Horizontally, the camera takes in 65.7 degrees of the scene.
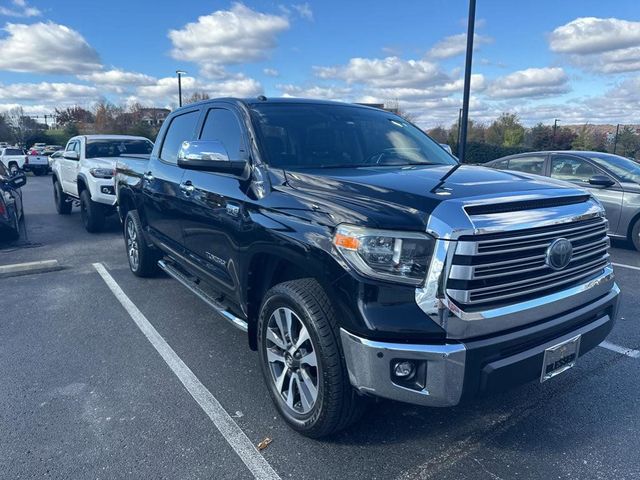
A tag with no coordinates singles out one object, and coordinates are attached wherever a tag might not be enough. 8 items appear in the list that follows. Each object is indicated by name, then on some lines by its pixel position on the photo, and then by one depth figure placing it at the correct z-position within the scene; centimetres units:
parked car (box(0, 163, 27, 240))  753
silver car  763
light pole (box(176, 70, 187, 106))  3070
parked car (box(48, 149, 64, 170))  1170
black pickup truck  231
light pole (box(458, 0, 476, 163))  1099
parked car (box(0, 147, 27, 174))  2885
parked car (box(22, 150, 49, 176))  2914
